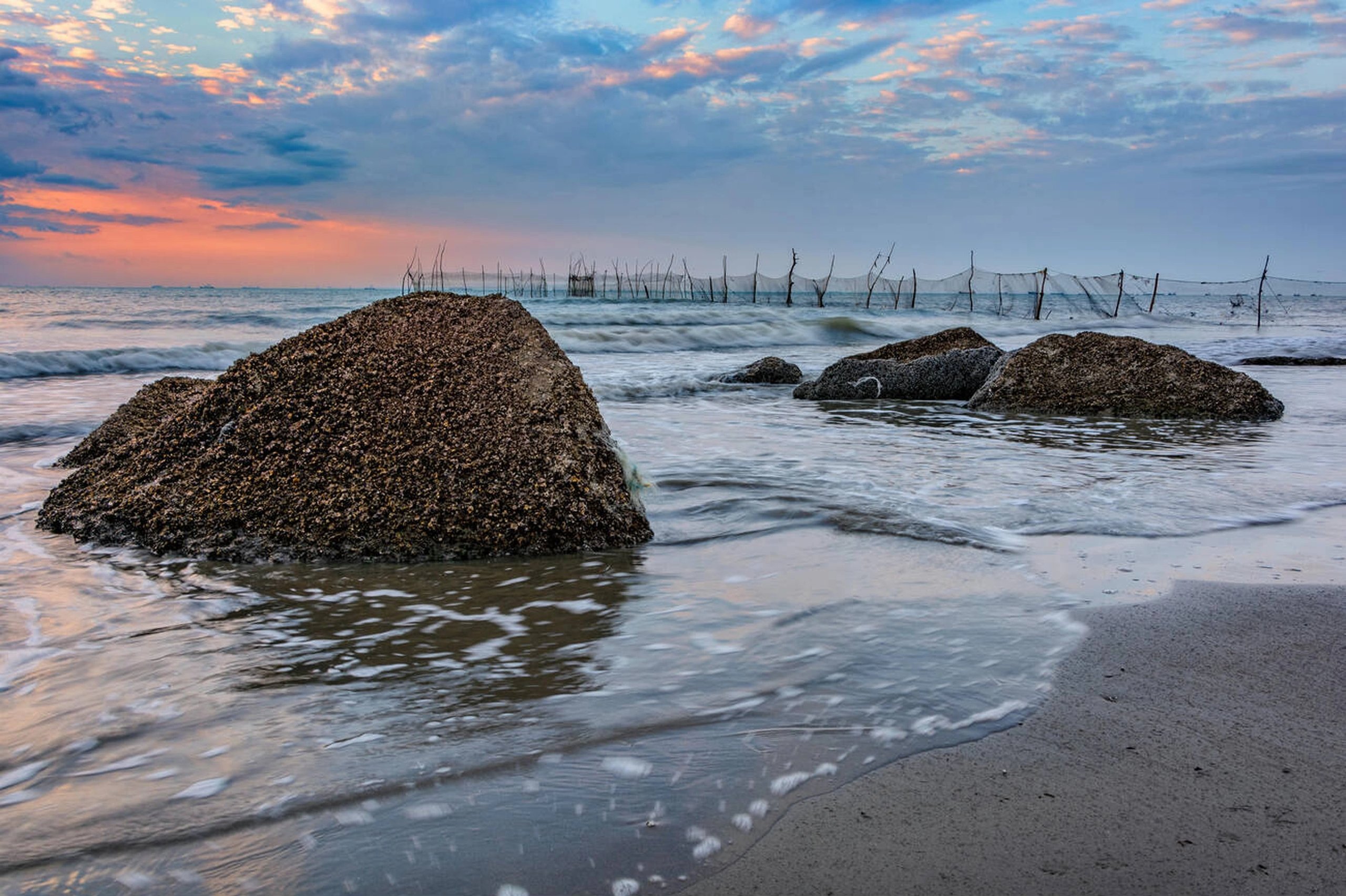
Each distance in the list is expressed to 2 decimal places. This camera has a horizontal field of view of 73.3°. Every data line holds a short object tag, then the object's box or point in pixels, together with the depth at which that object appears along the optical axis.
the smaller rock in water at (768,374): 11.95
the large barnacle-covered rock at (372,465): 3.68
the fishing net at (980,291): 47.00
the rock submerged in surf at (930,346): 10.80
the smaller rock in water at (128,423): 5.38
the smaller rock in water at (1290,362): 14.76
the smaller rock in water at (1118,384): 8.48
